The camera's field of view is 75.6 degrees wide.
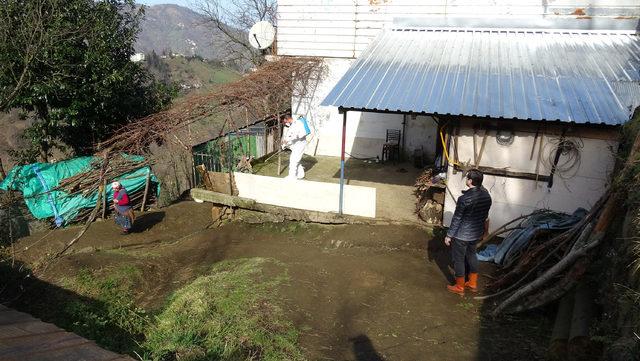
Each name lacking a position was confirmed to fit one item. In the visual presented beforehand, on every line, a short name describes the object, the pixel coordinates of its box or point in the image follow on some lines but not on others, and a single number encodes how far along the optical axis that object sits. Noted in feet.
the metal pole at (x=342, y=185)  27.32
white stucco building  24.48
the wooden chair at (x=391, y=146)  42.04
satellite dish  47.55
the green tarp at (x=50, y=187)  33.86
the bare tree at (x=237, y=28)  83.05
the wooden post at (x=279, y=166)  38.28
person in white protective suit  33.78
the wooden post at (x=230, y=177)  33.22
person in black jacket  18.47
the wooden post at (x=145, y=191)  39.73
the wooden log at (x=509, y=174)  25.63
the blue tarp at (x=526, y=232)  21.44
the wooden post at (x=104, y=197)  36.40
